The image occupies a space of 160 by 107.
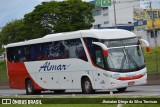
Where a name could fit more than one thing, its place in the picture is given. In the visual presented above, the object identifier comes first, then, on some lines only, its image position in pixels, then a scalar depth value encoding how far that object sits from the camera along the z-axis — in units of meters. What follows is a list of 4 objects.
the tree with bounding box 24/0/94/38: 70.25
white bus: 21.78
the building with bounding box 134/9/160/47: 92.31
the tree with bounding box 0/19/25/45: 90.51
